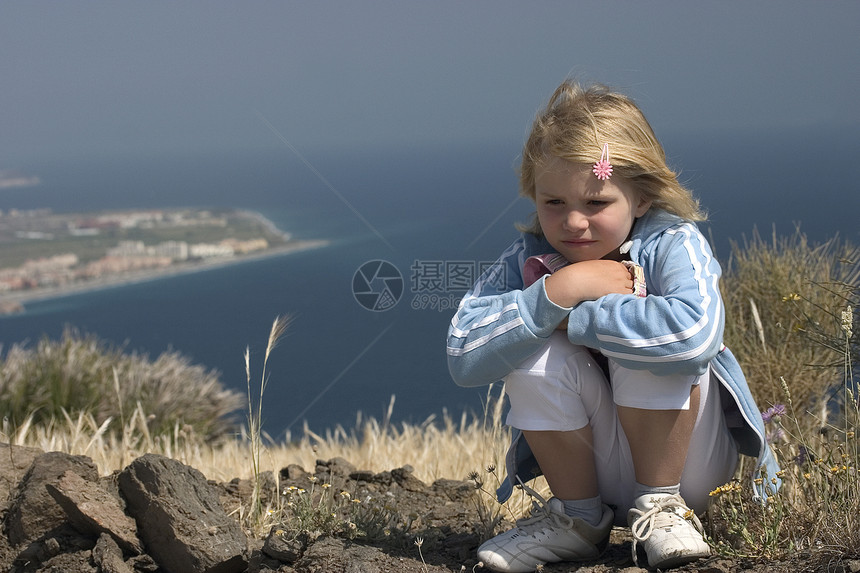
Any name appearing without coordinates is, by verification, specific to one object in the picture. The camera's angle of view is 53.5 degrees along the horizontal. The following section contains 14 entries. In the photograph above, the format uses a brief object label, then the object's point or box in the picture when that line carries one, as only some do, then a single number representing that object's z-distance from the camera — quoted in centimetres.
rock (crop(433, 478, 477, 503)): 292
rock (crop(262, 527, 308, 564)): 225
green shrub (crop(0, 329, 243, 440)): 518
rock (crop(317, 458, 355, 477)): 307
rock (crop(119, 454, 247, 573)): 227
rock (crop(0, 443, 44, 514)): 274
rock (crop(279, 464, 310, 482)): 308
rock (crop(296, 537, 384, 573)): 213
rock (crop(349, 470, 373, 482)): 299
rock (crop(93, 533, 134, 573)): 229
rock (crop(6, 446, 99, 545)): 250
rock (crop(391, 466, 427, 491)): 296
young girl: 191
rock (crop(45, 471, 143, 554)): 236
